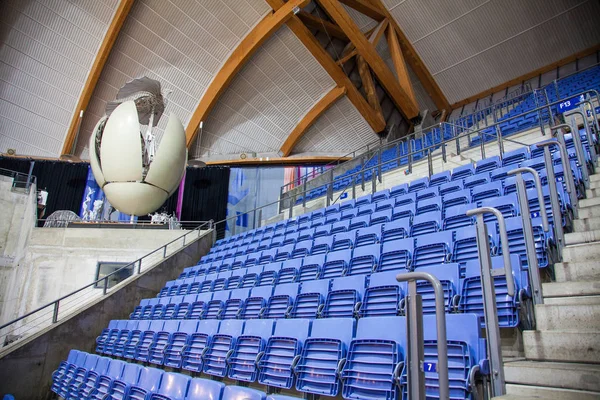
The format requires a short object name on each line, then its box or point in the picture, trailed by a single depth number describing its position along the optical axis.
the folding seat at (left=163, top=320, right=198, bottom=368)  4.50
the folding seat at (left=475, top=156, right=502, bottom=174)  6.64
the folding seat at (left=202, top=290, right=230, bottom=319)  5.42
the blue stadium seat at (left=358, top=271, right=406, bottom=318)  3.68
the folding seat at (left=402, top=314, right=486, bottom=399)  2.38
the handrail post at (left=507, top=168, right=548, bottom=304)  2.88
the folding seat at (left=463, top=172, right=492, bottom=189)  6.02
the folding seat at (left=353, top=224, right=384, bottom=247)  5.64
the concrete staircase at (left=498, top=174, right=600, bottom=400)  2.08
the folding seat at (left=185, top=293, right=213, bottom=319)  5.69
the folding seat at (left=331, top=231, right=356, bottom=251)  5.90
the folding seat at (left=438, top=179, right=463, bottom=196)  6.29
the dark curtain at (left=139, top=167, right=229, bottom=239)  19.30
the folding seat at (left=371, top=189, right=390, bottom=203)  7.88
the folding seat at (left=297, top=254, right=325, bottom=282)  5.32
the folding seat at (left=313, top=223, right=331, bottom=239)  7.01
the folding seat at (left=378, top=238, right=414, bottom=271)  4.52
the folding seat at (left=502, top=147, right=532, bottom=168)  6.44
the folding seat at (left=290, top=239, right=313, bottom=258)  6.41
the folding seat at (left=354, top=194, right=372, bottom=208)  8.14
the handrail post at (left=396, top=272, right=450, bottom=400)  1.78
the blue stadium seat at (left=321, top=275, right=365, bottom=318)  4.00
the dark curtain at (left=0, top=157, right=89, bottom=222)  18.25
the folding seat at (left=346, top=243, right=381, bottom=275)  4.80
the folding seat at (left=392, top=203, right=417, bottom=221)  6.04
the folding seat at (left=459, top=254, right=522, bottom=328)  2.88
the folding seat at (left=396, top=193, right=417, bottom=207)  6.68
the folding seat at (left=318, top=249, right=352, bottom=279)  5.09
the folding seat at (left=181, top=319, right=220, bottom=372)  4.21
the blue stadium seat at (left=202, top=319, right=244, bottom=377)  3.90
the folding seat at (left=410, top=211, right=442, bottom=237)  5.13
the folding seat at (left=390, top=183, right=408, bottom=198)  7.74
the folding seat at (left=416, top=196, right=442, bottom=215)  5.77
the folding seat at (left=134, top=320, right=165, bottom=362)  5.12
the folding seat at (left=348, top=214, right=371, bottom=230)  6.53
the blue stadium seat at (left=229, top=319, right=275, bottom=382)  3.59
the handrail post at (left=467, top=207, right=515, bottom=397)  2.26
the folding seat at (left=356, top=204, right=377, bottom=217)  7.26
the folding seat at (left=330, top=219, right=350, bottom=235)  6.81
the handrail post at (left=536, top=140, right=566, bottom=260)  3.33
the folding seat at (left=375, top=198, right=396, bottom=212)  6.90
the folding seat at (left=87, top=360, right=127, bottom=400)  4.15
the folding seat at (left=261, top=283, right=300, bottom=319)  4.61
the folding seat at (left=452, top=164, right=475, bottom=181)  7.04
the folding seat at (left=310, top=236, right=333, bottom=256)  6.17
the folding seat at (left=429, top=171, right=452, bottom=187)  7.21
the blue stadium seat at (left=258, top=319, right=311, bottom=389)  3.31
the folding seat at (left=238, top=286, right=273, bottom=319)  4.90
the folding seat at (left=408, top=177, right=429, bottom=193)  7.47
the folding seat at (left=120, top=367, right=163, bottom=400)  3.61
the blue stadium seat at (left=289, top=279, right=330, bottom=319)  4.29
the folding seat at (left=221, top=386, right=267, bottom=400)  2.72
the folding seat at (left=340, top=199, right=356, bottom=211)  8.39
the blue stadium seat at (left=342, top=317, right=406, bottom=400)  2.70
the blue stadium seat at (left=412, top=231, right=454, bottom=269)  4.23
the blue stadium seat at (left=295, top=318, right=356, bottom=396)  3.00
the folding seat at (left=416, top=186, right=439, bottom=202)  6.48
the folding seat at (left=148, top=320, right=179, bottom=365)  4.79
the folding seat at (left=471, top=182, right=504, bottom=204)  5.22
